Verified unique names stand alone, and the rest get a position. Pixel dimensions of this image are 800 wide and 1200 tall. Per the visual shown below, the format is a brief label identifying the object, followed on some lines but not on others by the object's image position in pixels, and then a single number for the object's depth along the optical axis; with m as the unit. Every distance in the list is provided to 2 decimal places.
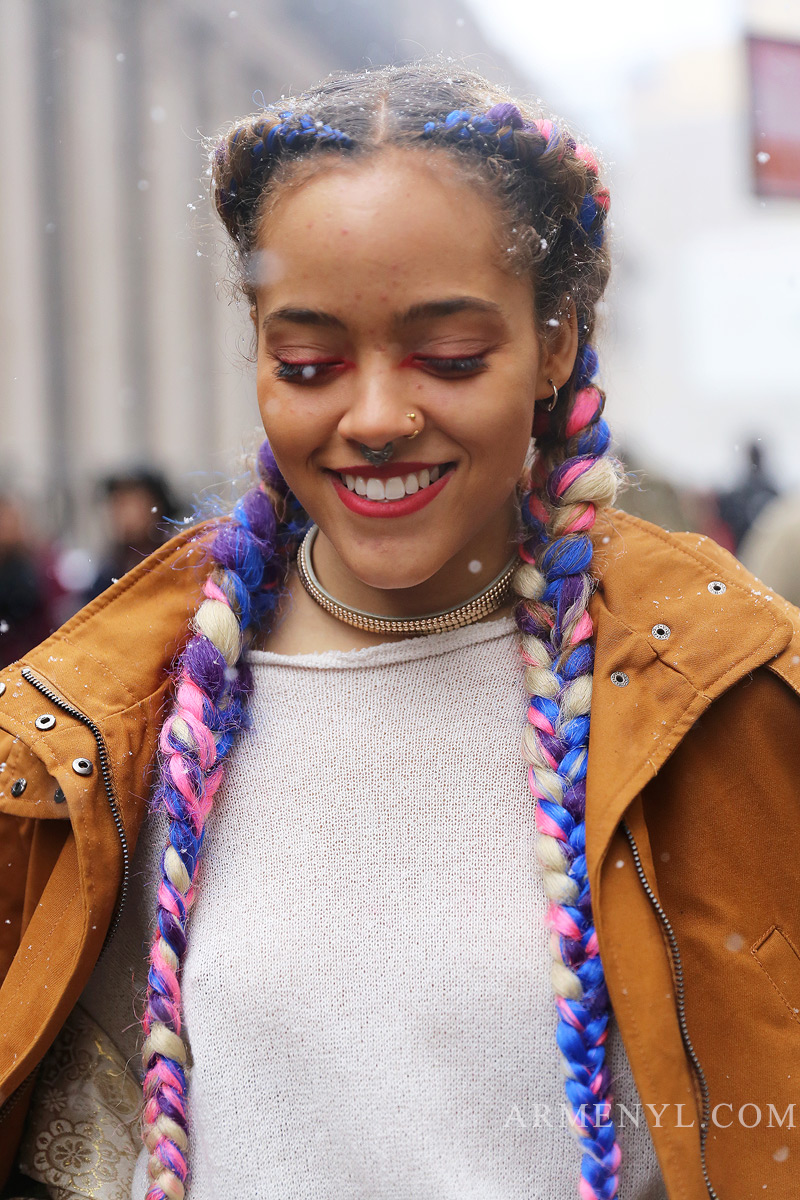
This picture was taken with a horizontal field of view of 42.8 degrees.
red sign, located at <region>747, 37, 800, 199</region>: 5.30
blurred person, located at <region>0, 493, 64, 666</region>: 4.71
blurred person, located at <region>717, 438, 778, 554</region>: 5.98
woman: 1.42
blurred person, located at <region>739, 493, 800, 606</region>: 3.43
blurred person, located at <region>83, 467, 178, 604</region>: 4.61
